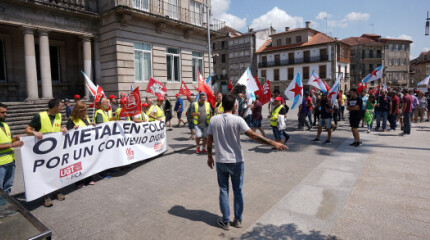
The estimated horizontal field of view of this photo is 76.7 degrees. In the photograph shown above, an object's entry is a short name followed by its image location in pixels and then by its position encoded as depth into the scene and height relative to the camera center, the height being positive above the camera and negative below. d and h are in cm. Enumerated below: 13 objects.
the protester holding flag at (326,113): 916 -52
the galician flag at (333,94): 933 +13
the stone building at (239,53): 5547 +962
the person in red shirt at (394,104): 1146 -33
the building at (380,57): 5891 +894
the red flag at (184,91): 1111 +39
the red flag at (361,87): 1149 +43
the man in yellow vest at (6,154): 412 -78
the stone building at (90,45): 1411 +348
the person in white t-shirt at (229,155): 374 -76
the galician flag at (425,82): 1642 +86
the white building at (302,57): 4775 +768
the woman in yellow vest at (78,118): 531 -31
